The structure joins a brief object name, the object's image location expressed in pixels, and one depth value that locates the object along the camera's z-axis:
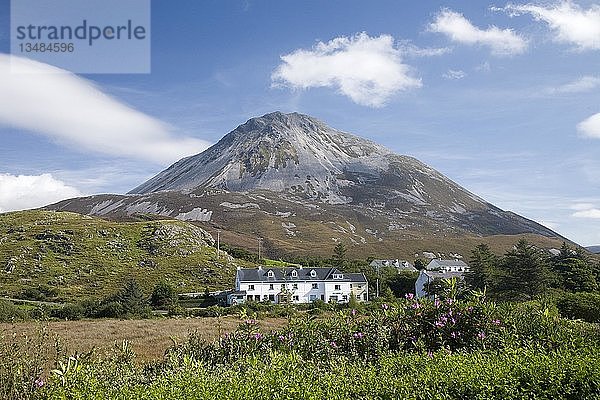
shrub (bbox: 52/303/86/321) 45.47
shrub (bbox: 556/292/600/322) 20.64
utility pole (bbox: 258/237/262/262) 121.95
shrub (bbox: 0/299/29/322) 37.17
